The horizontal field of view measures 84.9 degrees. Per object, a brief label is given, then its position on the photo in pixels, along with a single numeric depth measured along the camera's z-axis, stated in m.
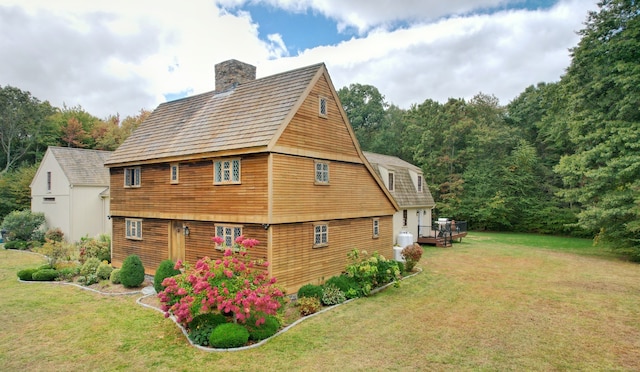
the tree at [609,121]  19.08
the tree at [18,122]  42.88
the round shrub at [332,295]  12.23
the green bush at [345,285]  12.86
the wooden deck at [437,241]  25.55
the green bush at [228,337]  8.46
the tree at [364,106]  54.59
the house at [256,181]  12.13
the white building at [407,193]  23.97
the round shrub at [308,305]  11.13
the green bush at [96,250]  18.69
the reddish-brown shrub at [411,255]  16.70
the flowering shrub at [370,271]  13.26
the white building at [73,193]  25.56
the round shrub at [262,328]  9.02
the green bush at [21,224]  26.12
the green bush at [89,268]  15.80
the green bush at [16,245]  25.03
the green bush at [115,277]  14.77
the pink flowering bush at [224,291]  8.75
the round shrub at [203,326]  8.82
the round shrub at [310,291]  11.85
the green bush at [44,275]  15.58
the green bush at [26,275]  15.62
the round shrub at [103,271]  15.44
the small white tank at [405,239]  21.31
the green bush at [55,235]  24.98
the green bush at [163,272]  12.27
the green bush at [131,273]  13.95
